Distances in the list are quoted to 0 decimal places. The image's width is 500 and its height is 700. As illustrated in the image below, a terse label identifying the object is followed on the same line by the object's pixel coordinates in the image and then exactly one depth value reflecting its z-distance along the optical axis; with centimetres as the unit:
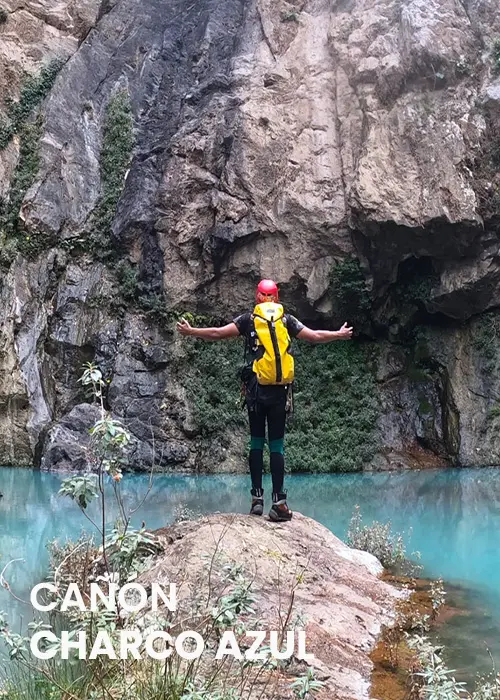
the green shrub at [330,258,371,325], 1420
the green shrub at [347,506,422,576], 533
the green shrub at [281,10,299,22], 1606
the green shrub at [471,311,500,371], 1418
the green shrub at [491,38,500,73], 1316
